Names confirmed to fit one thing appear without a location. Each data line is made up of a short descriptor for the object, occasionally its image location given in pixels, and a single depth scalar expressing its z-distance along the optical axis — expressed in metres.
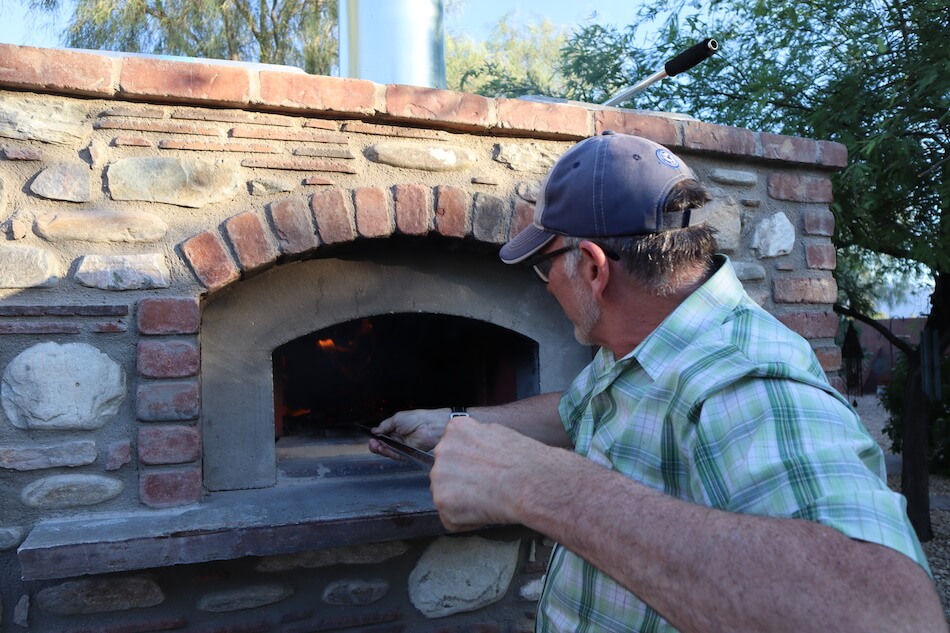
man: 0.90
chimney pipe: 3.01
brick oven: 2.08
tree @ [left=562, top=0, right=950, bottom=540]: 4.50
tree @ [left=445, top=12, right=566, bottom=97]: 12.53
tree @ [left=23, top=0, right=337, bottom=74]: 10.00
